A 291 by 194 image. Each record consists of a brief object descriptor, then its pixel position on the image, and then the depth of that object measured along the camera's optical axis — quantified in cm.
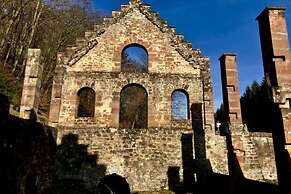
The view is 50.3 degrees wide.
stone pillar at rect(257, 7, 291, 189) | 805
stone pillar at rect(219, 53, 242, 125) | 1346
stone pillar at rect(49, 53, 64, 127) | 1557
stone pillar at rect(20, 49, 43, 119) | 1339
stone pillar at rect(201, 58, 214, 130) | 1576
